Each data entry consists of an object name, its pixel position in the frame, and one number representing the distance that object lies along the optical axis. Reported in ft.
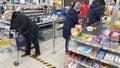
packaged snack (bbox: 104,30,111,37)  4.75
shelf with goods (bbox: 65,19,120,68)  4.69
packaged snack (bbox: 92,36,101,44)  4.93
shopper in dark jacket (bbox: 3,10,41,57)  7.53
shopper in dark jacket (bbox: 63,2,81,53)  6.77
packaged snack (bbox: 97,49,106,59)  4.97
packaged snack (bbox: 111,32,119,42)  4.59
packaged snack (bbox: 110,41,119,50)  4.55
